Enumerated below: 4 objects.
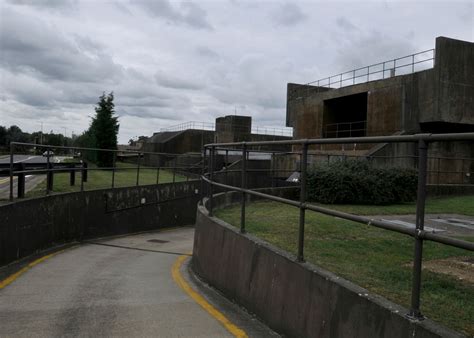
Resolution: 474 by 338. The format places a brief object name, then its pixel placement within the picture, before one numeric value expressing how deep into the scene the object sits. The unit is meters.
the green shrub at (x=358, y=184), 15.99
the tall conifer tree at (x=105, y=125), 46.06
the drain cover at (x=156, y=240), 15.51
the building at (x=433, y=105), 29.09
